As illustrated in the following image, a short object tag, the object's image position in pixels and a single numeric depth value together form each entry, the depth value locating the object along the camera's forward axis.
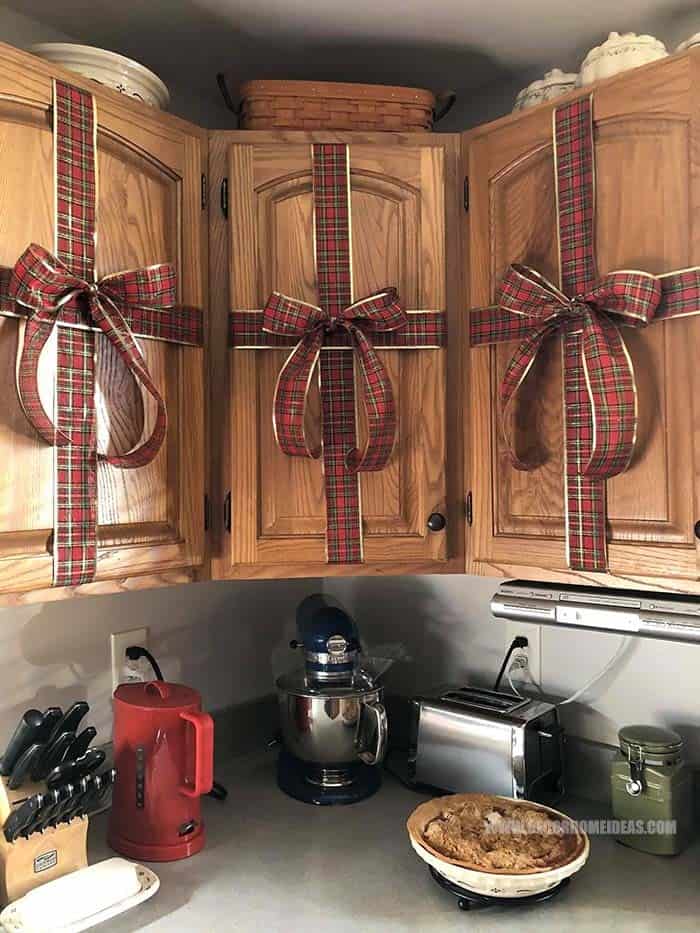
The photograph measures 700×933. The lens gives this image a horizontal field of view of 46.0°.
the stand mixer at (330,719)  1.48
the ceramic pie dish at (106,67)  1.20
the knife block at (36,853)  1.10
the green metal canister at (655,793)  1.30
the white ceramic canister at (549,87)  1.32
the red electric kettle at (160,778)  1.29
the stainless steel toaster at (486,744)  1.40
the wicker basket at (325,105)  1.37
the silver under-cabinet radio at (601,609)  1.20
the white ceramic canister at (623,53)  1.22
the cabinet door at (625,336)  1.12
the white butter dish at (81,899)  1.06
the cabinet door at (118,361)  1.08
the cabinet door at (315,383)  1.33
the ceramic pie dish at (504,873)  1.11
